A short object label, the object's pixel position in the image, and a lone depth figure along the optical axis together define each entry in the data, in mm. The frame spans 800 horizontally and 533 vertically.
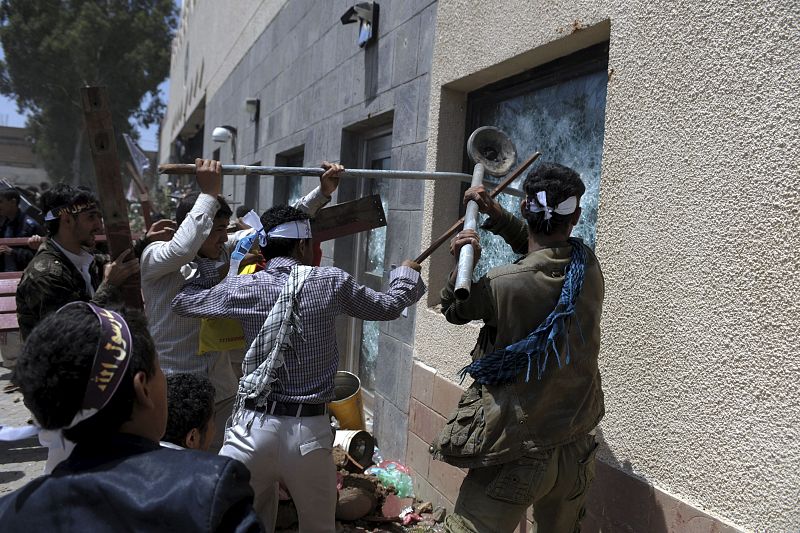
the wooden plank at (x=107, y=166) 2619
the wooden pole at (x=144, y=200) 4195
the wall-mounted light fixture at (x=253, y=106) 9977
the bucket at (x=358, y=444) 4500
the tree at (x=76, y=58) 36188
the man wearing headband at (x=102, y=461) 1172
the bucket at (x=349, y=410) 4816
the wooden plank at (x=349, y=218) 3898
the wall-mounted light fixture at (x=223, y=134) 11547
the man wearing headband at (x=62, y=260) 3643
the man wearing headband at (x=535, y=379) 2326
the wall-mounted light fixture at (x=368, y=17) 5559
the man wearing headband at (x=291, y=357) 2730
